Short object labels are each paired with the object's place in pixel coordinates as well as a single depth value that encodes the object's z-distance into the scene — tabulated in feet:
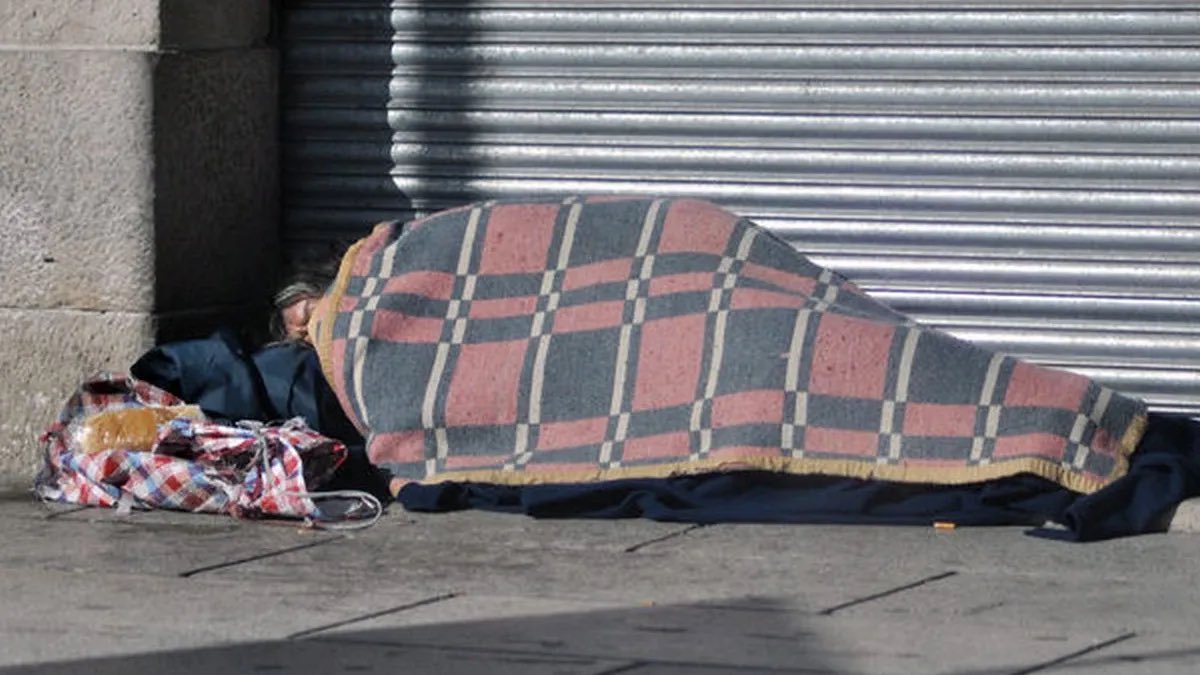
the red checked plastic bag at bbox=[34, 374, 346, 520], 21.65
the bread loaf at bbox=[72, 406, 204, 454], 22.29
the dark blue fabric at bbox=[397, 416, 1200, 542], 20.71
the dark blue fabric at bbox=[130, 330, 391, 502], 22.76
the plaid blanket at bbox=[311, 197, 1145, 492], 21.20
